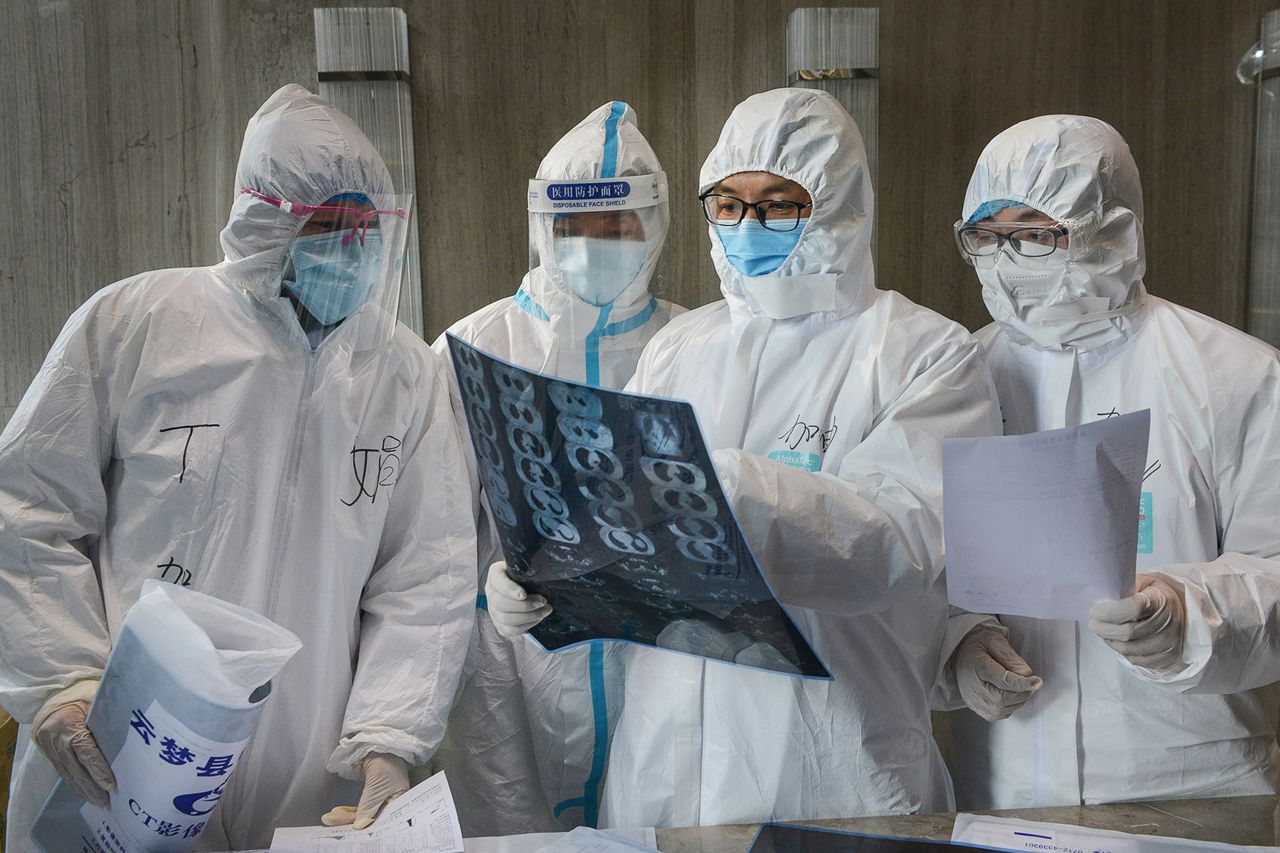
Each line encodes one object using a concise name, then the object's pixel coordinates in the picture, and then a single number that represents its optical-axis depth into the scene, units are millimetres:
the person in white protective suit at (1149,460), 1373
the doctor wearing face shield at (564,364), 1742
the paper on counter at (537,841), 1204
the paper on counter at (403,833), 1152
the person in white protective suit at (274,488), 1293
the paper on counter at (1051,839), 1162
